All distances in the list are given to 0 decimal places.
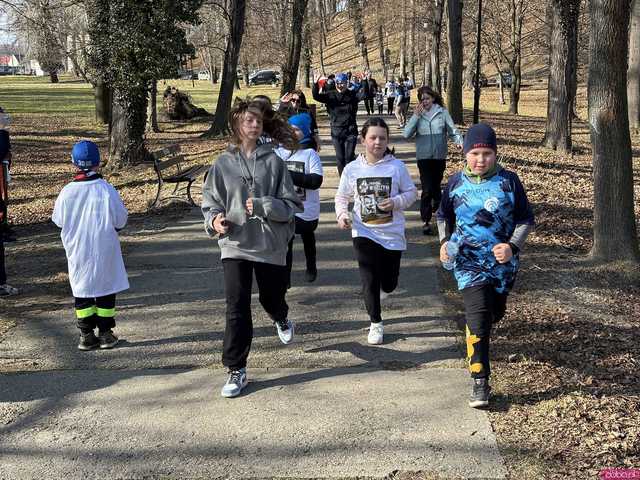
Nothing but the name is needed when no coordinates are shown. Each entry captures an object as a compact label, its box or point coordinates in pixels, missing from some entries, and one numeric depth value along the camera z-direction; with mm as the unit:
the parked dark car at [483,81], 61516
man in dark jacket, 11125
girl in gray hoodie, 4438
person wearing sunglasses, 7257
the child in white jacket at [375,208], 5242
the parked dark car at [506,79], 57022
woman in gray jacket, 8789
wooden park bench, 11070
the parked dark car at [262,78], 76562
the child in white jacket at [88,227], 5258
